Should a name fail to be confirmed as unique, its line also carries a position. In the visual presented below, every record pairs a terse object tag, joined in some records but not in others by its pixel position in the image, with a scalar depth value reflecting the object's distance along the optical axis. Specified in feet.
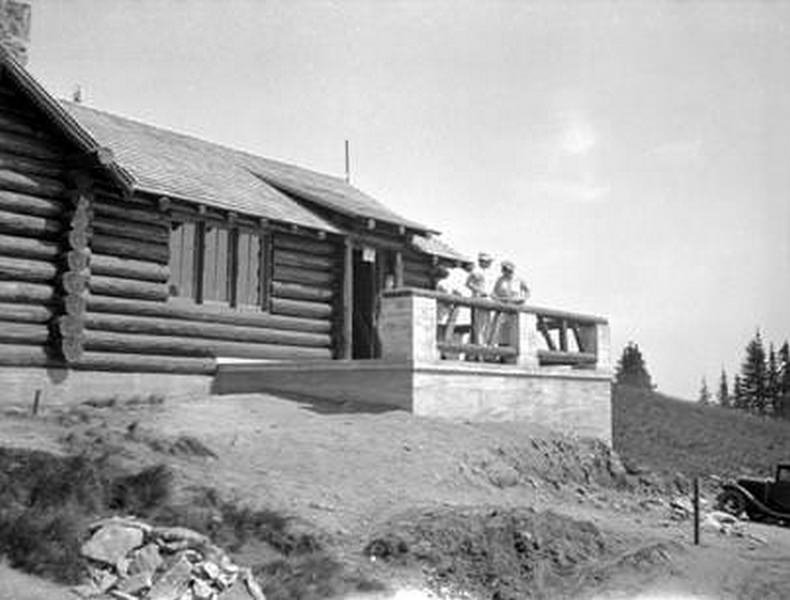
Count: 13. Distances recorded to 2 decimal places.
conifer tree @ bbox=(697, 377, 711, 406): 546.67
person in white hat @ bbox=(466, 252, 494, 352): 58.59
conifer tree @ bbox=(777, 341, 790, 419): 272.43
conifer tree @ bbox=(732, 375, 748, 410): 306.82
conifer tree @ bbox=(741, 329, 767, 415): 294.66
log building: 51.11
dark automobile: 56.29
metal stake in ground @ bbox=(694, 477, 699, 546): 39.25
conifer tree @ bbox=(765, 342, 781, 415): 289.33
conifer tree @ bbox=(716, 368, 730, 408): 448.65
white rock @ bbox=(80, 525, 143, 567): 27.30
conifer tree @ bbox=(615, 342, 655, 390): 288.92
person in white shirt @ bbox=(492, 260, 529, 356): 60.75
